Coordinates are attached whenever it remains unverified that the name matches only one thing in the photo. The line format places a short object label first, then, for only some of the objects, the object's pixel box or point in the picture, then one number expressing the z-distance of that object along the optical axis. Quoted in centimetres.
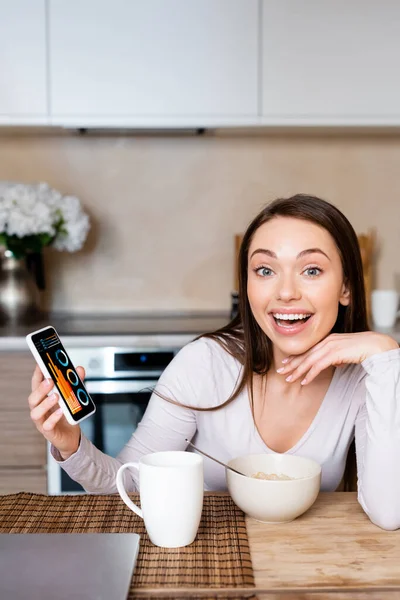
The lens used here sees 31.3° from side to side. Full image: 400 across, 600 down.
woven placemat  81
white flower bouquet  234
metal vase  250
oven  222
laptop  75
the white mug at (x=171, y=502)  88
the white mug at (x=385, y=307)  240
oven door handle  223
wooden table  79
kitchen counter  222
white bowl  96
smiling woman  115
